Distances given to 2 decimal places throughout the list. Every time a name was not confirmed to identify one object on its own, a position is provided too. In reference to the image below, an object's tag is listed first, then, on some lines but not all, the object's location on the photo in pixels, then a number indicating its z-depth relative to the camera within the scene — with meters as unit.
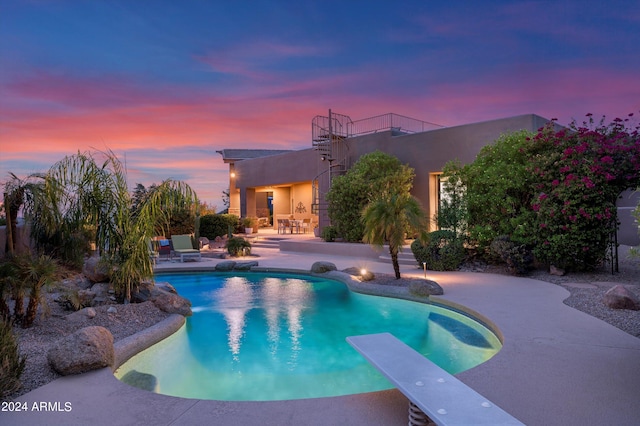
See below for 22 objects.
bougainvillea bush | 8.51
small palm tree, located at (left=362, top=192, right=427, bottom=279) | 8.59
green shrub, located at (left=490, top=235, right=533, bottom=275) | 9.72
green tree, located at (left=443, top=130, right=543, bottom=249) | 10.09
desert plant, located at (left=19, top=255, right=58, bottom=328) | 4.88
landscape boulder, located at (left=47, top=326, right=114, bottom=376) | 3.88
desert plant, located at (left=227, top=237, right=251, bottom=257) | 14.80
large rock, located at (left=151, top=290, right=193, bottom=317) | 6.87
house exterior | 13.81
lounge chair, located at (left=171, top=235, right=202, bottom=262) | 13.93
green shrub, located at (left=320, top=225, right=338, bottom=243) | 16.14
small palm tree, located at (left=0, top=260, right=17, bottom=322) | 4.82
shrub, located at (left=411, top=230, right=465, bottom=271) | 10.81
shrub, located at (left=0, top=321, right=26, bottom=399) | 3.39
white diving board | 2.39
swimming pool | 4.59
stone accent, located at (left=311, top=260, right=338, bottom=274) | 11.09
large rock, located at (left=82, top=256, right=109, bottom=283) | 6.88
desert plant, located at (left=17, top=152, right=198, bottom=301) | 5.95
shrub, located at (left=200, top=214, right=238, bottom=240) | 20.11
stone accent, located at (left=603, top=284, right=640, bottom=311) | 6.13
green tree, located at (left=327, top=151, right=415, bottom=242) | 14.62
